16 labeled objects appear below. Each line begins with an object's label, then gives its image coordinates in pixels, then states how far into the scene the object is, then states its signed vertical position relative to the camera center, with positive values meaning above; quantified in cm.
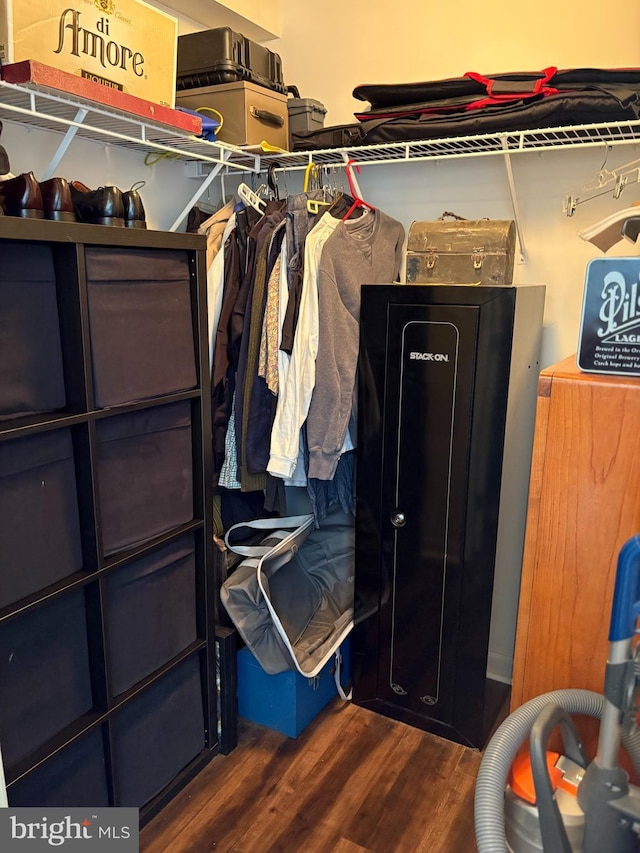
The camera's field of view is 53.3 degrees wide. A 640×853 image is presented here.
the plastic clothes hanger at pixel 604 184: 181 +31
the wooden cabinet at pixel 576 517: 98 -36
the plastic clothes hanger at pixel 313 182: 200 +36
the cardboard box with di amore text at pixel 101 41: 135 +54
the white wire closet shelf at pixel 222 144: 147 +40
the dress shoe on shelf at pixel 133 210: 146 +16
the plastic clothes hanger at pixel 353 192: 203 +31
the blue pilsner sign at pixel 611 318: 99 -4
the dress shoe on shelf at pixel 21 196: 125 +16
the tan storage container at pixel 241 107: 197 +55
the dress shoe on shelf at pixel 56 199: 130 +17
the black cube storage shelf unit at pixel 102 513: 127 -51
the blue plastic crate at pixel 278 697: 196 -127
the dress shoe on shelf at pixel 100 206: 140 +17
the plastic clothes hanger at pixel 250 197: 201 +27
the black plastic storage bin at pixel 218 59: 196 +69
